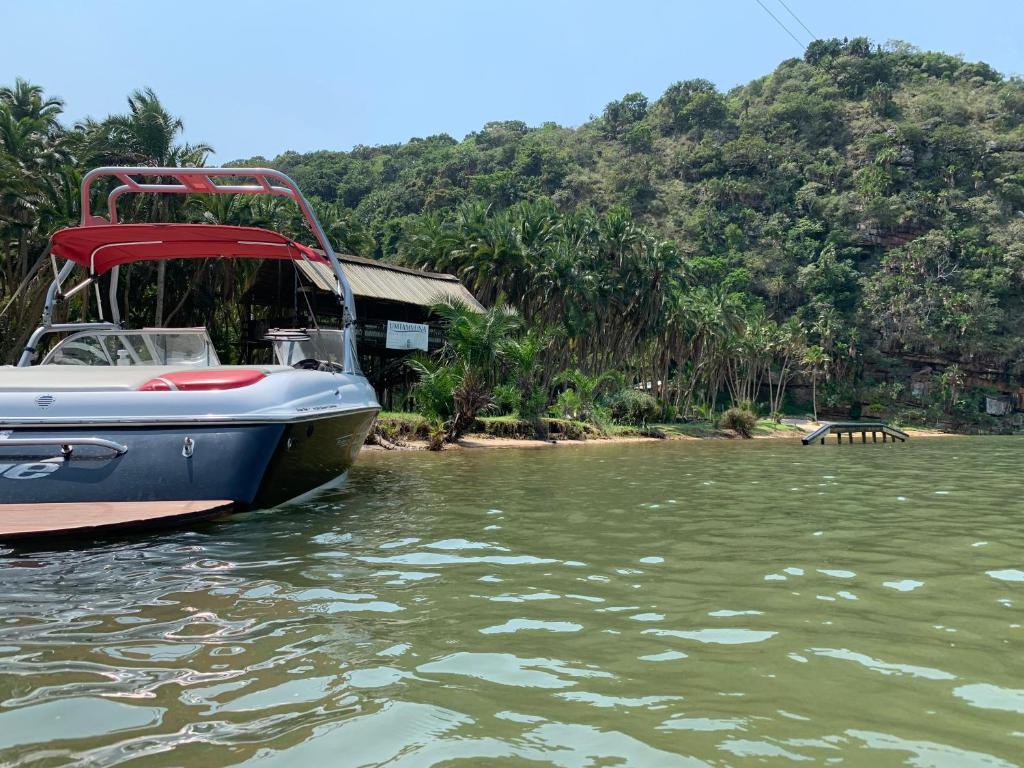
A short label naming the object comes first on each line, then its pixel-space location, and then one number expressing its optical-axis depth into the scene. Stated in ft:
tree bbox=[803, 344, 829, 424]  224.74
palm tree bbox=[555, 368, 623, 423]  116.16
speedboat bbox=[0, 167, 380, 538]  23.21
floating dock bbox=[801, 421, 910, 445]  118.21
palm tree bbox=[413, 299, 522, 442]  85.87
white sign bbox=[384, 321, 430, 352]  105.81
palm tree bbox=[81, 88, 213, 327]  111.04
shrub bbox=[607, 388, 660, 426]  136.46
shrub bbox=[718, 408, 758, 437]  147.84
